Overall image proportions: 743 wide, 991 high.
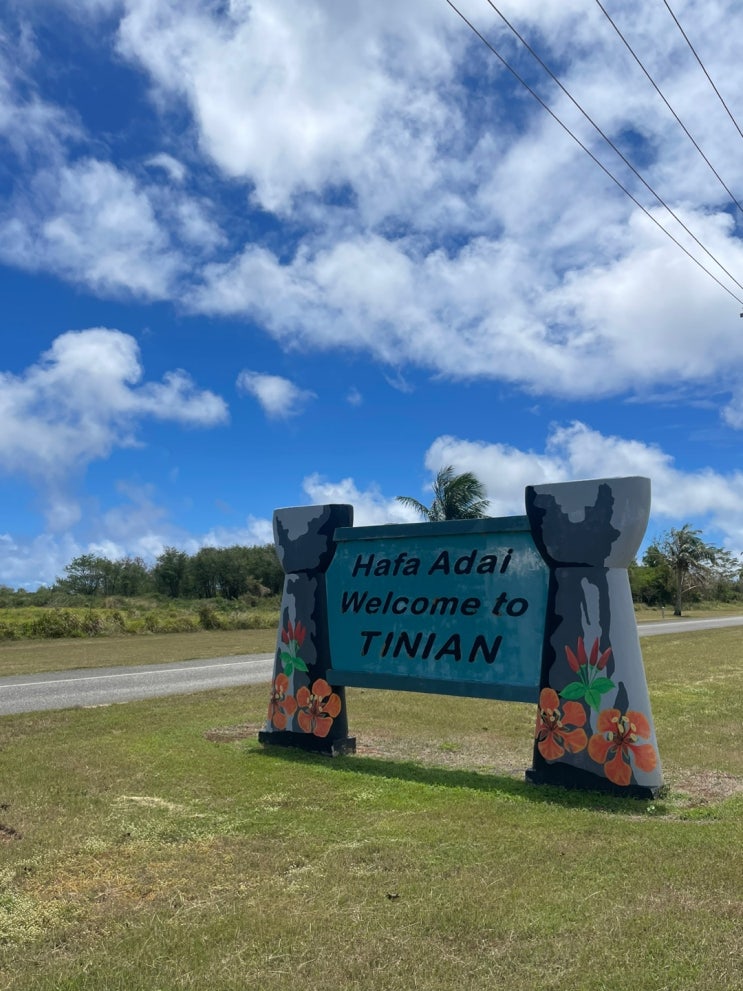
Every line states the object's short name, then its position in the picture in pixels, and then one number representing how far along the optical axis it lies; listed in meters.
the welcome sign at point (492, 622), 6.57
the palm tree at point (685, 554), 55.41
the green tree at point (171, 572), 68.62
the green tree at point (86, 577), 62.53
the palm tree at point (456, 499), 31.45
